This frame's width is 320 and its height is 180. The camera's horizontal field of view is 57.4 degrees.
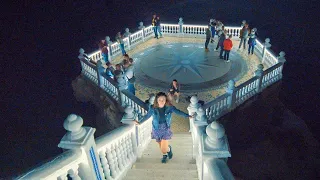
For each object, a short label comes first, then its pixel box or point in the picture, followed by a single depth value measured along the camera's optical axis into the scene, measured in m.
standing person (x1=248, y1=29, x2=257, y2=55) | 14.92
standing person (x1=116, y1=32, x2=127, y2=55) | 15.55
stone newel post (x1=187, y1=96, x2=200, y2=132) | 7.47
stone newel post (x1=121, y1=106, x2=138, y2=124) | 6.42
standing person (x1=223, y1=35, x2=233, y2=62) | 14.18
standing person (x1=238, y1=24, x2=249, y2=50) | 15.50
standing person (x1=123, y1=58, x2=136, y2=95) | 10.58
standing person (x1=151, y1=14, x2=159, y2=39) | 17.83
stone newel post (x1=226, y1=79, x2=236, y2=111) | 10.22
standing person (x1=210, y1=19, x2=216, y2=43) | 16.61
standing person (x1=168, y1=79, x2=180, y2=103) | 10.32
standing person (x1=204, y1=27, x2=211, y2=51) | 15.55
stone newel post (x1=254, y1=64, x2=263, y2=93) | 11.38
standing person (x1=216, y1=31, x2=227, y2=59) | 14.57
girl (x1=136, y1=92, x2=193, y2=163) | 6.15
